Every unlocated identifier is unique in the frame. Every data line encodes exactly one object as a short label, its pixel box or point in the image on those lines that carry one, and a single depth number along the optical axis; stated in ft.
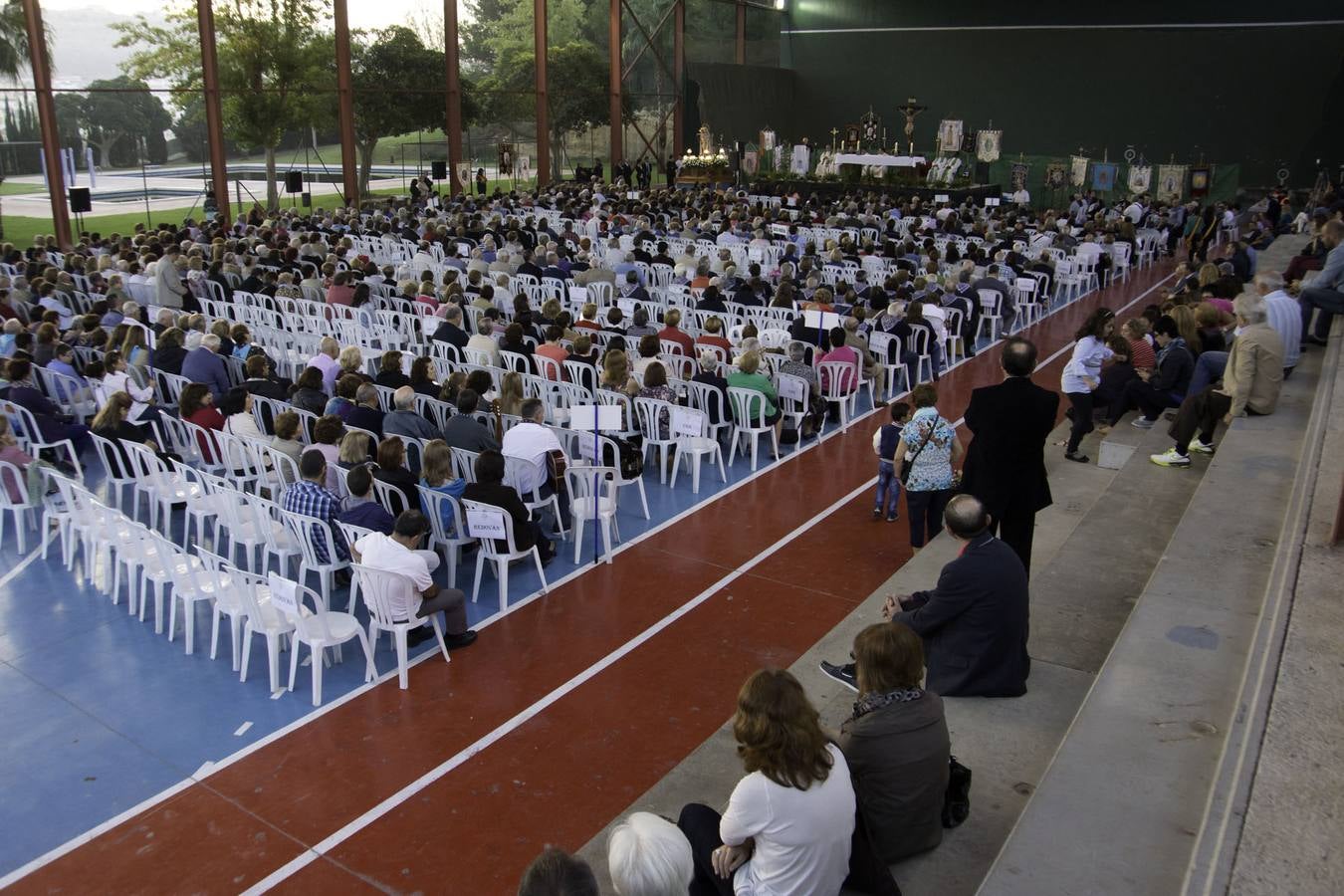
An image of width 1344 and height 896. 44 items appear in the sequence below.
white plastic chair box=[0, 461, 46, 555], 23.04
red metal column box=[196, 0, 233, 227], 70.08
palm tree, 64.08
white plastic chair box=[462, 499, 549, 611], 20.39
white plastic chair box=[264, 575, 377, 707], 17.16
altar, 96.99
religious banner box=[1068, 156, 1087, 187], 94.27
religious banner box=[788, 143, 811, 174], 104.47
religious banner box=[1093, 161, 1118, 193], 98.58
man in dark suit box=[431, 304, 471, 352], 33.76
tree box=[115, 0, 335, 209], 79.66
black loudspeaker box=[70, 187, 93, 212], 62.34
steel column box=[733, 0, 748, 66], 125.80
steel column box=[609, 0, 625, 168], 103.51
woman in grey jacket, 11.23
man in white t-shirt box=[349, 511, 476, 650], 18.04
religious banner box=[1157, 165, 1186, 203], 95.91
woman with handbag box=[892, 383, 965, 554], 22.08
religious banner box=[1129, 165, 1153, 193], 95.40
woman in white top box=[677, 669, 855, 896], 9.91
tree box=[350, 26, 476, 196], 90.07
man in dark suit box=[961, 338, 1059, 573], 17.60
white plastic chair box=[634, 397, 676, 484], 28.04
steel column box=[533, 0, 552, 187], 93.25
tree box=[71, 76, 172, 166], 73.61
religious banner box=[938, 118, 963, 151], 103.60
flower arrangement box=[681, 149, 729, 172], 110.63
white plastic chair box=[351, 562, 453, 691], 18.10
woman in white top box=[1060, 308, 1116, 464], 29.14
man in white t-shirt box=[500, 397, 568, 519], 23.30
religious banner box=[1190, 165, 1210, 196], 92.38
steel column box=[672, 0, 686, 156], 117.08
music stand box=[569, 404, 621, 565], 22.65
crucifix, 99.22
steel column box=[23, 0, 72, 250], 62.23
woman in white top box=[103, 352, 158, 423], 27.45
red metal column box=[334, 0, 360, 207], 79.00
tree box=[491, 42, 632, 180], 109.50
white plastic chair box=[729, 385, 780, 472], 29.48
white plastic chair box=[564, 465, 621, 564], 23.38
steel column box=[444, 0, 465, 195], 87.81
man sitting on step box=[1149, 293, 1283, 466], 23.08
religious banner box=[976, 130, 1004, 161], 100.12
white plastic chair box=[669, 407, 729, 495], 26.32
